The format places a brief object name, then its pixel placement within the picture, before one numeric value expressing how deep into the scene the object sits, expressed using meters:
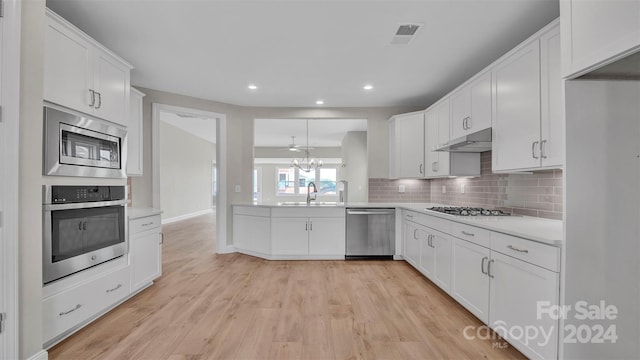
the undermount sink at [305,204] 4.18
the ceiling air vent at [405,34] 2.32
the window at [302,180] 12.17
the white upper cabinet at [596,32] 1.12
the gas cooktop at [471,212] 2.61
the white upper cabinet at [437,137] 3.44
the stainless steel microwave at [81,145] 1.82
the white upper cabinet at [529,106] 1.88
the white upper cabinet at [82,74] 1.84
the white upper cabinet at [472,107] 2.58
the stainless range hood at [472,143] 2.55
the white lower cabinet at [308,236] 4.02
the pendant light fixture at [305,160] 6.63
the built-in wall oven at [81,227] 1.82
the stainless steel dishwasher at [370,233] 4.04
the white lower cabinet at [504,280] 1.56
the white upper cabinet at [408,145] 4.10
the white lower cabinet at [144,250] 2.67
